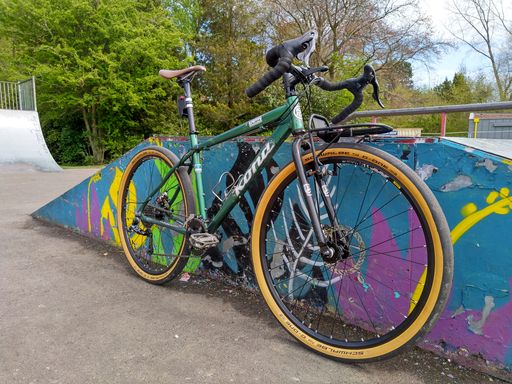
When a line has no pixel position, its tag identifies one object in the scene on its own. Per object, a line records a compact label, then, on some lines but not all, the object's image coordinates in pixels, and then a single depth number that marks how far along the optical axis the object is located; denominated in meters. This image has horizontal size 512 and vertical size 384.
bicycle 1.75
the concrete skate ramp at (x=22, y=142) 11.96
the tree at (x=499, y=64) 24.75
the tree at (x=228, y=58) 19.58
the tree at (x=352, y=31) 20.06
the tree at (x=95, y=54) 16.64
